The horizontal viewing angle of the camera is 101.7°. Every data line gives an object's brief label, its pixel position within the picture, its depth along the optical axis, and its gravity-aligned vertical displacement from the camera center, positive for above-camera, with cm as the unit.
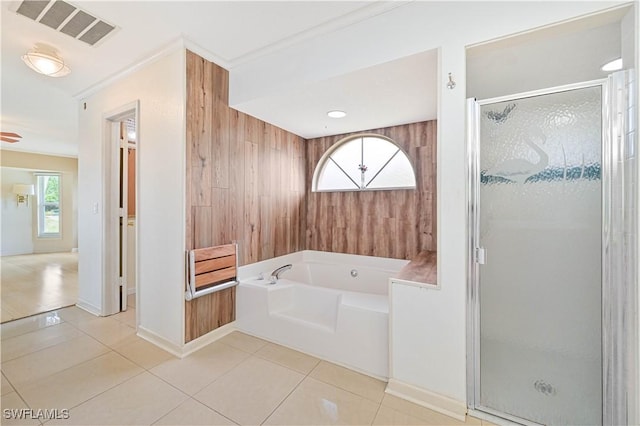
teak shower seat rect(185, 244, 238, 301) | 208 -50
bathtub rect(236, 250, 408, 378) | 185 -85
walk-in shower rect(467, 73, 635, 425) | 125 -24
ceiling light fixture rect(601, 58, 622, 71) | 126 +71
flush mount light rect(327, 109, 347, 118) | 255 +98
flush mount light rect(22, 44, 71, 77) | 211 +125
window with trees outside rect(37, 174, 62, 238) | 682 +18
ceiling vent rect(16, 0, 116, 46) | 167 +134
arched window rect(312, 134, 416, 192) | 306 +56
